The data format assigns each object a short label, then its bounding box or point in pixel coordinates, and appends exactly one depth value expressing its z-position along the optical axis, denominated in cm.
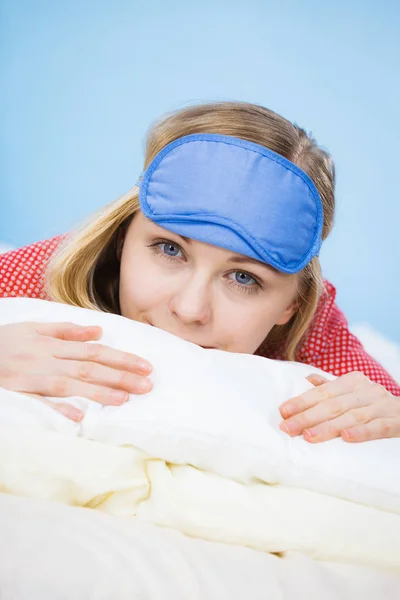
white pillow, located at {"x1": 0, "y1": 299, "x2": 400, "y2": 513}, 91
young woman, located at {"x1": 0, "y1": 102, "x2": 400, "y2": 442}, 108
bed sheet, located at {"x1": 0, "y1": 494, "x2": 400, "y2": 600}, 68
